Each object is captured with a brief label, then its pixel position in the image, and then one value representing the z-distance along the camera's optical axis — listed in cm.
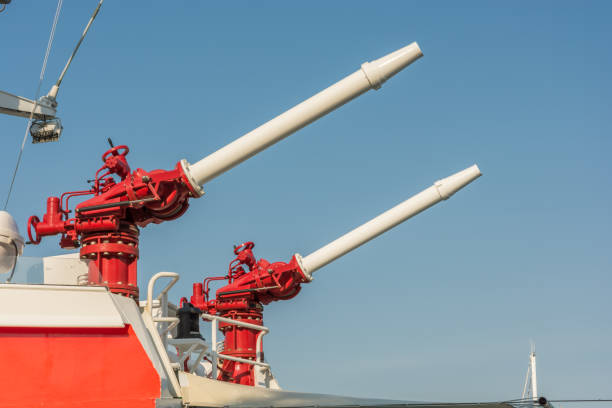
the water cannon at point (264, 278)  2616
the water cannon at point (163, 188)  1777
